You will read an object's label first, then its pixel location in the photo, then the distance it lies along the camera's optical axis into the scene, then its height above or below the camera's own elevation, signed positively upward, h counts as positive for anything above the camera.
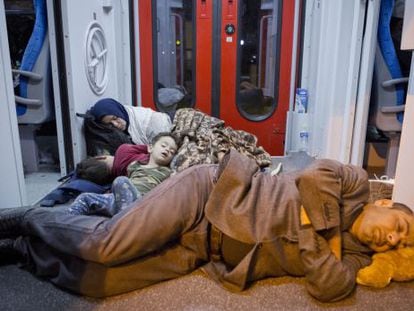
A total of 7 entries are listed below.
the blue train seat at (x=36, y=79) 2.01 -0.09
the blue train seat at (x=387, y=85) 1.89 -0.10
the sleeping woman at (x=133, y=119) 2.31 -0.38
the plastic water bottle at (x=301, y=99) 2.96 -0.28
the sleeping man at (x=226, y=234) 0.97 -0.47
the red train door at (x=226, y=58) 2.98 +0.05
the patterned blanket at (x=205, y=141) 1.98 -0.47
